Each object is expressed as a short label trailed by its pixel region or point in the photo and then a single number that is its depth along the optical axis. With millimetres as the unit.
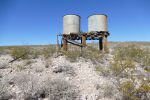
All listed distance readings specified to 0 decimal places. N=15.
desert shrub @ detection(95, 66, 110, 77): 4213
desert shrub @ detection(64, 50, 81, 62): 5762
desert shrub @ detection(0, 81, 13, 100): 3142
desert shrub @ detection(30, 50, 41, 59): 6359
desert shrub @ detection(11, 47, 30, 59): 6108
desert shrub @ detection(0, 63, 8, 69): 4883
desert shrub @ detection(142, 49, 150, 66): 5368
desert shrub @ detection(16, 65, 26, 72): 4591
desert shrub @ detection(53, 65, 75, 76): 4363
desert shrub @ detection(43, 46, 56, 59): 6354
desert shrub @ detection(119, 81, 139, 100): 3077
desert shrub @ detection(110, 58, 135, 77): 3825
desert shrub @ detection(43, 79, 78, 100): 3150
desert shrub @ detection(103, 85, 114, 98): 3210
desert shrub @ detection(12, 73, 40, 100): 3203
